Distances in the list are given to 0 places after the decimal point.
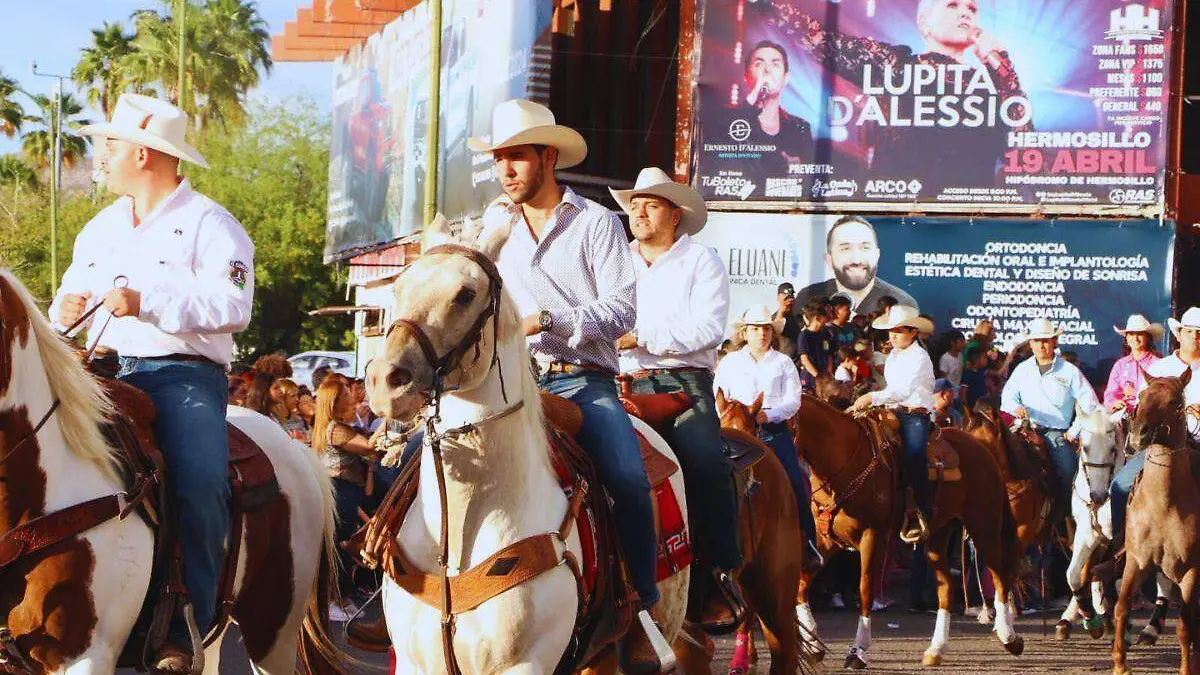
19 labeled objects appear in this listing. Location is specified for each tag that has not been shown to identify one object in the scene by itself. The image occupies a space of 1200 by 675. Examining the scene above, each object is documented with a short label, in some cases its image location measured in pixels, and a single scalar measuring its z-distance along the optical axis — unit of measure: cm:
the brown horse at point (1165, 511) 1298
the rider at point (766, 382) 1289
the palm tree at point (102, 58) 6038
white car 3675
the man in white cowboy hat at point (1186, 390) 1409
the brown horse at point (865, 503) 1379
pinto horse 616
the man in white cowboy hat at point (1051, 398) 1783
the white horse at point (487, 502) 584
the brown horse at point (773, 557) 945
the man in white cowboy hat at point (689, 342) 820
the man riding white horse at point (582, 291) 684
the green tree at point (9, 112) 6206
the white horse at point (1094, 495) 1633
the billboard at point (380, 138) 3453
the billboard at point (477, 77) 2827
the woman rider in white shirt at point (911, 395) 1494
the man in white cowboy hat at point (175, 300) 679
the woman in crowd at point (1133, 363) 1698
